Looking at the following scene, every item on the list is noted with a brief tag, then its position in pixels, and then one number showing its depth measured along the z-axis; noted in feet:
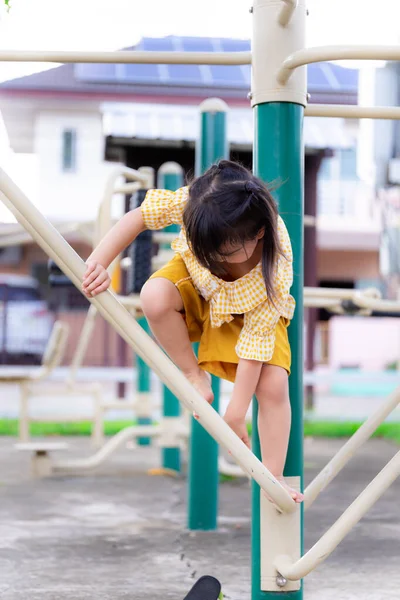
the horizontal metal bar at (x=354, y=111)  11.34
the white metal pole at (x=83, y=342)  25.15
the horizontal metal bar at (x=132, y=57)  11.23
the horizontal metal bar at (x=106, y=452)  21.06
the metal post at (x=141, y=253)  17.97
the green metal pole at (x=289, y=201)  11.12
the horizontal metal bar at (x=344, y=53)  10.21
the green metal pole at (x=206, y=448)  15.77
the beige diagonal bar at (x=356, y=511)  10.32
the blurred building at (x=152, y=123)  48.30
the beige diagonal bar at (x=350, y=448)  11.32
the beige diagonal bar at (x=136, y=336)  10.08
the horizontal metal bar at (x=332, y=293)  17.04
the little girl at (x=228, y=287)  10.26
